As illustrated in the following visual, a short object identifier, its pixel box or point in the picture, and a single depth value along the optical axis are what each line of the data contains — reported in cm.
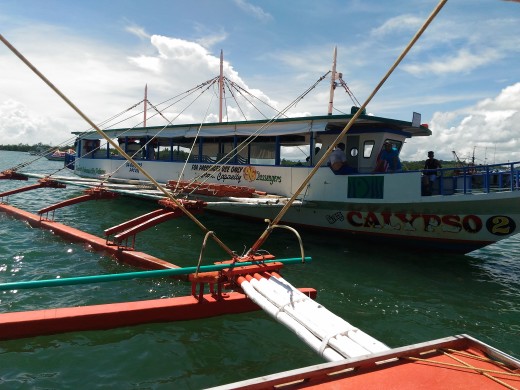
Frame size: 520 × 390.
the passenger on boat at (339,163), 1131
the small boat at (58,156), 8755
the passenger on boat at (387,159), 1132
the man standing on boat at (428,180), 1022
